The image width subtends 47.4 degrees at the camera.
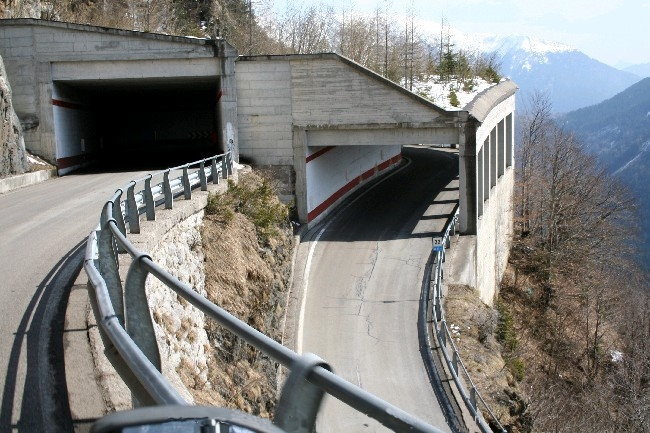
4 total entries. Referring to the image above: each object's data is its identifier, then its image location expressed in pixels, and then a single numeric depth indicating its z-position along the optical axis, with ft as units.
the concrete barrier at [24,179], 67.05
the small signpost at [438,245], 76.65
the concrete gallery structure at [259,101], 82.64
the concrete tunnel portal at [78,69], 82.38
